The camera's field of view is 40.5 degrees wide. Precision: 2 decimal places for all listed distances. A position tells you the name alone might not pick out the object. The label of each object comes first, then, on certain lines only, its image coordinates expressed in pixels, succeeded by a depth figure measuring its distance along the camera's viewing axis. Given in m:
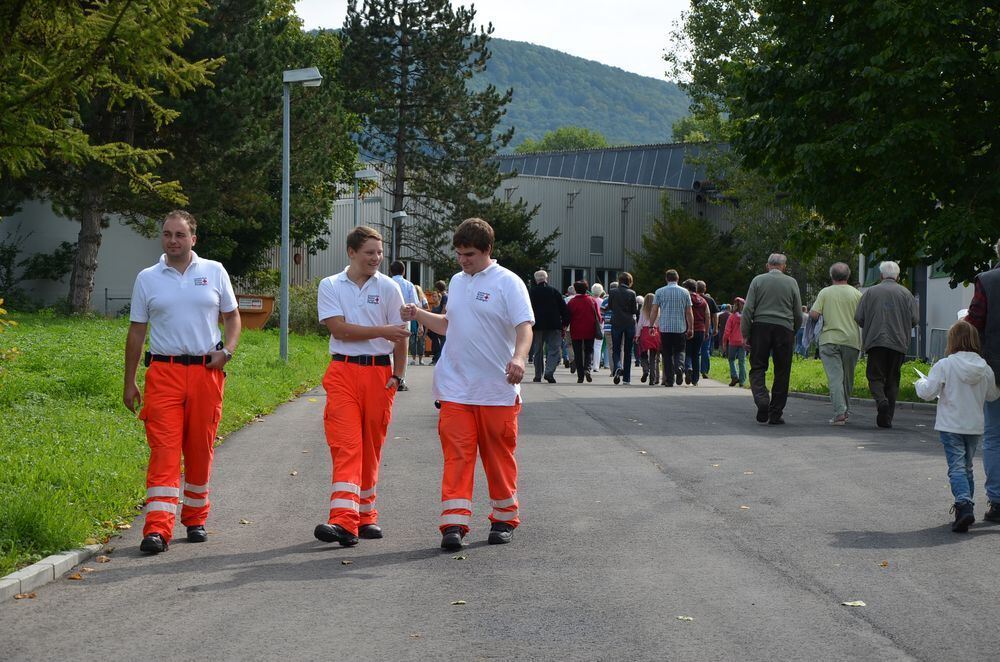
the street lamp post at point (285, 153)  24.45
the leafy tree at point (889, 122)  18.61
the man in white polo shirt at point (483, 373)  7.59
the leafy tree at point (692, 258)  63.47
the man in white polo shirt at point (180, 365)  7.56
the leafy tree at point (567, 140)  147.88
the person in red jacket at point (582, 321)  23.36
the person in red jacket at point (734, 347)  23.48
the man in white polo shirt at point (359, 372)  7.54
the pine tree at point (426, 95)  54.28
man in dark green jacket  15.49
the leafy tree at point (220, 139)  33.50
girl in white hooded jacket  8.46
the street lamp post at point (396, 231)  57.31
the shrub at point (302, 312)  39.84
